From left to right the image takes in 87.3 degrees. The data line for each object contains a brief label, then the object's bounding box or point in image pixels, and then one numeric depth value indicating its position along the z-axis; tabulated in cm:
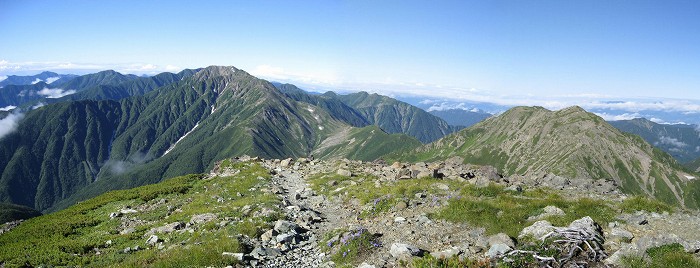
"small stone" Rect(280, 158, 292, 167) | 5532
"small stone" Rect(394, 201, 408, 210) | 2327
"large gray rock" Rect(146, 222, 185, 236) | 2299
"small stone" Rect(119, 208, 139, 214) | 3120
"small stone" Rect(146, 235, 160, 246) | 2059
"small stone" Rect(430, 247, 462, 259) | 1402
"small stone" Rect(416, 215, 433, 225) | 1973
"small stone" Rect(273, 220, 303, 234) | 1995
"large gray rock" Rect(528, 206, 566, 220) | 1861
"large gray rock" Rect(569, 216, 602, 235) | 1519
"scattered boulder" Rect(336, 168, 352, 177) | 4075
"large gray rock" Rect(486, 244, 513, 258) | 1397
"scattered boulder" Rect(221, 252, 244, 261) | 1587
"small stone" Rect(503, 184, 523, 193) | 2648
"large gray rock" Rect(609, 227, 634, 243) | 1533
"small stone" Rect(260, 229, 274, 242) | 1899
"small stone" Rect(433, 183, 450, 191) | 2769
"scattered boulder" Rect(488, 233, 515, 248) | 1492
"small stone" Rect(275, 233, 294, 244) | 1846
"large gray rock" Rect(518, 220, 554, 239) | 1555
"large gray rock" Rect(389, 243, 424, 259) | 1480
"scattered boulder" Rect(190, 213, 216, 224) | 2442
